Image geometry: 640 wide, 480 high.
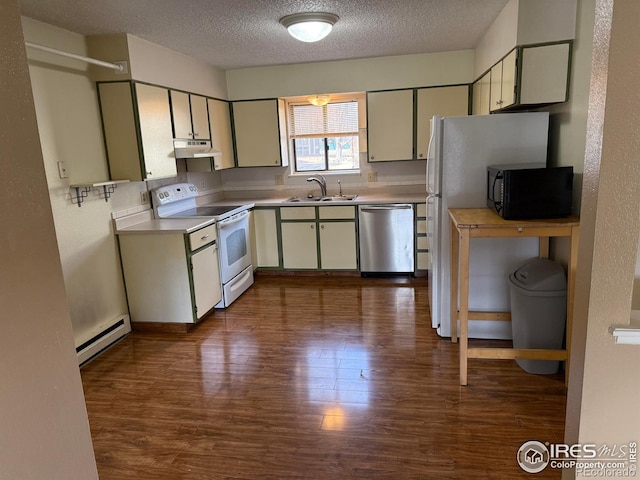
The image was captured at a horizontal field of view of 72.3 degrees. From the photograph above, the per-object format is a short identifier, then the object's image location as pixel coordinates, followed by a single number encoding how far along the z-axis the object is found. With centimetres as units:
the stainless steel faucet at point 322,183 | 519
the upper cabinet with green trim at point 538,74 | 275
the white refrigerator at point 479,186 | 293
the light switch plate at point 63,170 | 299
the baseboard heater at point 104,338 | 315
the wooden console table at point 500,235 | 240
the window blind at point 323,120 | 524
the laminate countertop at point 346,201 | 462
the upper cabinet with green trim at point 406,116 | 463
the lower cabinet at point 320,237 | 477
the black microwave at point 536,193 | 250
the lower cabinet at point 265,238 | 491
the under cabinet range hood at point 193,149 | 392
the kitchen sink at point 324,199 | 491
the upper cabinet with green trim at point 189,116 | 392
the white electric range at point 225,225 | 401
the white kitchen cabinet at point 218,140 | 453
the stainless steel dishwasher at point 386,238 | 458
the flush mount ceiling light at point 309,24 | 308
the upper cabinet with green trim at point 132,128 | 334
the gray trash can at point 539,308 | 259
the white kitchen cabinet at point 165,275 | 348
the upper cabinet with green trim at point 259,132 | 501
